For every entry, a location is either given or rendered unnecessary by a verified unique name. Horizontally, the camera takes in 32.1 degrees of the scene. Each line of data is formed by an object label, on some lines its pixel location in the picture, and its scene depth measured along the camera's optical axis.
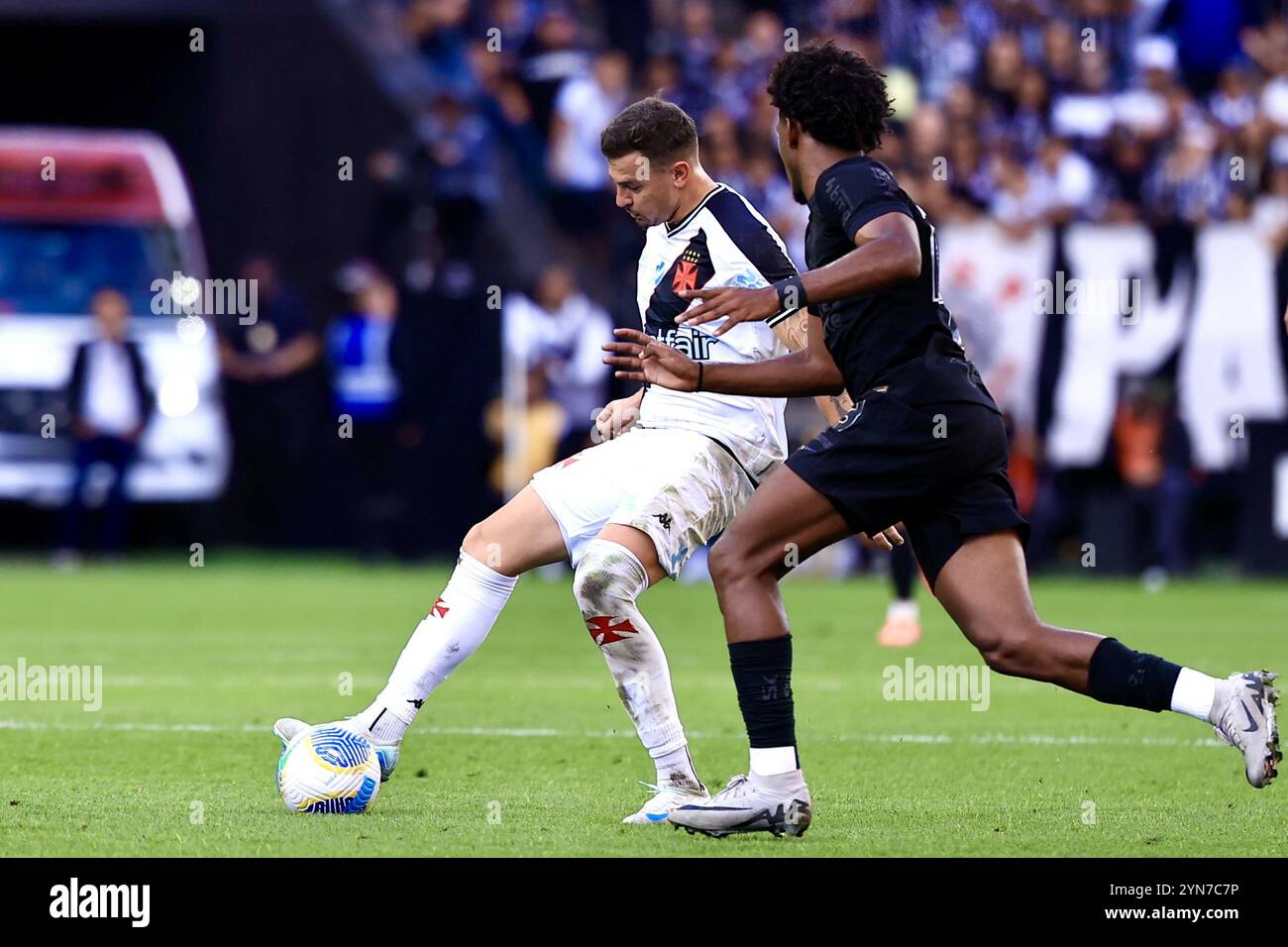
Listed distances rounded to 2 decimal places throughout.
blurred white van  20.12
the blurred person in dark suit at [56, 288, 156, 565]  19.62
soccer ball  6.97
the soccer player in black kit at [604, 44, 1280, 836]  6.33
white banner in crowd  19.19
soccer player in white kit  7.05
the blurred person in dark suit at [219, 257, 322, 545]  21.28
